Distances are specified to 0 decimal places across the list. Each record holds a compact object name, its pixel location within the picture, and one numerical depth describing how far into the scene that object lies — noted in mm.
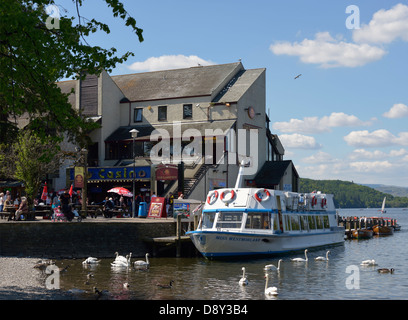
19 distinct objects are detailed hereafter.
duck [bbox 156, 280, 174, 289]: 21969
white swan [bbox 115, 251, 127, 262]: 26944
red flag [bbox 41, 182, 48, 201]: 42772
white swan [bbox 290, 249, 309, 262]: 30438
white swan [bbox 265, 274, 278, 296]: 20406
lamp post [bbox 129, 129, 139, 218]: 36312
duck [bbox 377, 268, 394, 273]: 27553
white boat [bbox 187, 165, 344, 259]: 30422
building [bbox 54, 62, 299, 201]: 49319
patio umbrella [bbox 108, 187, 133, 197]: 41812
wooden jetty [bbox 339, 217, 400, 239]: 53938
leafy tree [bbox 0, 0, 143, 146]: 16656
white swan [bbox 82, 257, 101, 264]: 27219
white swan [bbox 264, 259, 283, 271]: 26680
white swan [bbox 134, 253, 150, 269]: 26797
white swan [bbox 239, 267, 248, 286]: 22750
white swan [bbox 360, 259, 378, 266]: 29969
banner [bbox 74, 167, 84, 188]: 37562
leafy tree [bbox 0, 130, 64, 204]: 41281
